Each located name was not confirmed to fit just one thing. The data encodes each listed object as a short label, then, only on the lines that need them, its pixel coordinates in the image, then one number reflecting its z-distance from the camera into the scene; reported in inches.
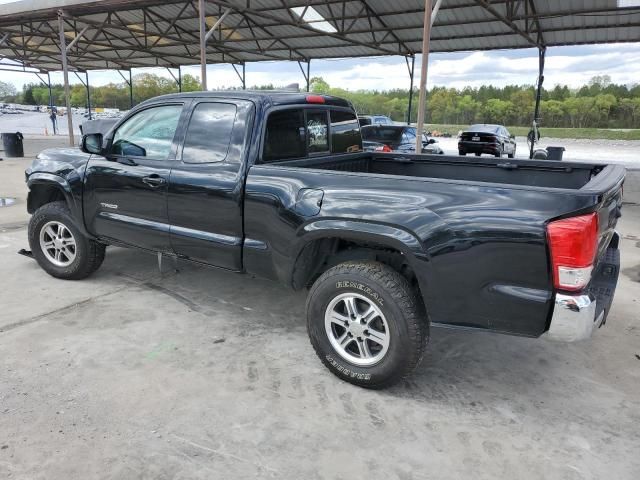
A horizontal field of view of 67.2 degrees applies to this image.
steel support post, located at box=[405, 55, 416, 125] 784.4
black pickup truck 96.6
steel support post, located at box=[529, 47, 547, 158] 628.8
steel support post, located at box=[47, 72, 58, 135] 1362.9
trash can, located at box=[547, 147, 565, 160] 491.1
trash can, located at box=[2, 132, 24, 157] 686.5
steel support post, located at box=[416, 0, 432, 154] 335.9
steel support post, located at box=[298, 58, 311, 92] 891.7
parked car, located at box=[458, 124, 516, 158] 734.5
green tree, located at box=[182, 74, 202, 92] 3195.4
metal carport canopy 548.4
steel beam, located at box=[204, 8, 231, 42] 576.0
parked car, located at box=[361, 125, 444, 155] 505.0
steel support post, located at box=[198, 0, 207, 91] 489.7
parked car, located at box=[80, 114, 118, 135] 736.3
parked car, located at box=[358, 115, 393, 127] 669.3
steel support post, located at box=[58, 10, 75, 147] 586.6
